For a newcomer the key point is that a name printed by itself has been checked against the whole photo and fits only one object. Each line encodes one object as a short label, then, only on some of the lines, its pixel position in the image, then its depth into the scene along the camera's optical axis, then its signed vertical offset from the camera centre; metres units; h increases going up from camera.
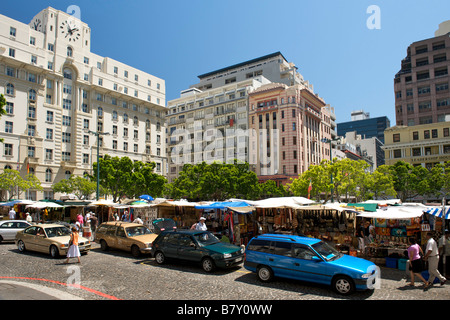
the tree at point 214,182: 45.88 -0.33
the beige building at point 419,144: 55.28 +6.16
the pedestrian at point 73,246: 13.74 -2.87
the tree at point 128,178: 41.41 +0.39
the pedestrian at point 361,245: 14.89 -3.22
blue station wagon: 9.46 -2.77
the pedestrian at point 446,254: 11.28 -2.81
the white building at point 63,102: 49.53 +14.84
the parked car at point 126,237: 15.37 -2.93
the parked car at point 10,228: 20.06 -3.01
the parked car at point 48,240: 15.17 -2.95
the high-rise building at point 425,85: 67.88 +20.87
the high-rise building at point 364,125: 171.62 +30.25
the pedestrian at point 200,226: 17.30 -2.56
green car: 12.27 -2.89
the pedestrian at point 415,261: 10.45 -2.82
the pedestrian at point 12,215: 28.35 -2.98
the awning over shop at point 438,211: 12.27 -1.37
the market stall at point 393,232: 13.34 -2.70
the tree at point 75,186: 48.25 -0.71
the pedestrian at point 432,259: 10.18 -2.72
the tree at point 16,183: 41.00 -0.08
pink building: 66.00 +10.52
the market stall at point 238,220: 17.83 -2.44
